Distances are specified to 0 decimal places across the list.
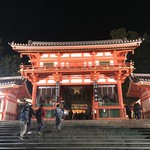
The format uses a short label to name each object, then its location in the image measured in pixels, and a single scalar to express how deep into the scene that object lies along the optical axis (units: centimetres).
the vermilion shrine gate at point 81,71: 2028
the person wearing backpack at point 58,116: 1158
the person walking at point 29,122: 1158
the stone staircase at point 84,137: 922
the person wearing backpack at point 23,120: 1023
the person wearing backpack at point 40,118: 1093
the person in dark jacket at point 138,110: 1855
